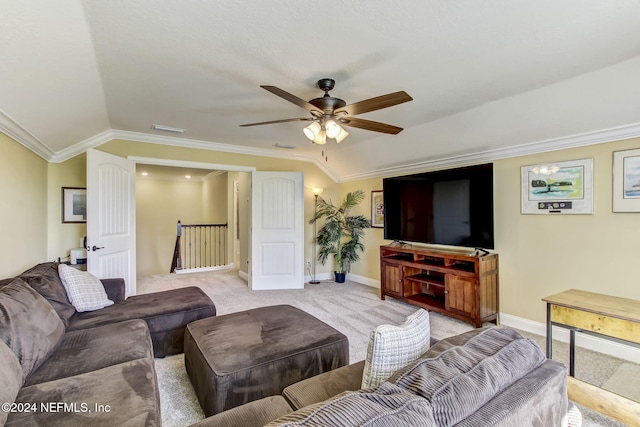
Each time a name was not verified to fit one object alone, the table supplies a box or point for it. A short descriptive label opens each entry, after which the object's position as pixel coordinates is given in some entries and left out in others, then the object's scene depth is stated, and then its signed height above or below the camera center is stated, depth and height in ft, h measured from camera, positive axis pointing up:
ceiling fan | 7.32 +2.75
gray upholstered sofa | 2.37 -1.70
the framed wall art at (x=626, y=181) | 8.53 +0.92
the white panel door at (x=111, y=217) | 11.39 -0.23
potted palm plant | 18.25 -1.33
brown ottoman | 5.66 -3.05
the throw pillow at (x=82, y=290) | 8.26 -2.28
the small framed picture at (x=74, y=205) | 13.35 +0.34
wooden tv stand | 11.09 -2.98
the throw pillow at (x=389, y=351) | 3.54 -1.74
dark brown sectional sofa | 4.18 -2.86
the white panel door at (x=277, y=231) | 16.89 -1.11
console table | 5.24 -2.61
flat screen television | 11.54 +0.21
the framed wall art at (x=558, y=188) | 9.52 +0.83
